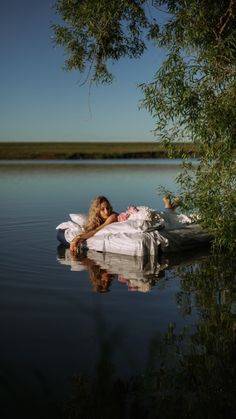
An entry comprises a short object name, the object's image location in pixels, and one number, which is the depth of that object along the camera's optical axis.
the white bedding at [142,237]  12.26
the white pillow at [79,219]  14.14
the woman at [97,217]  13.12
